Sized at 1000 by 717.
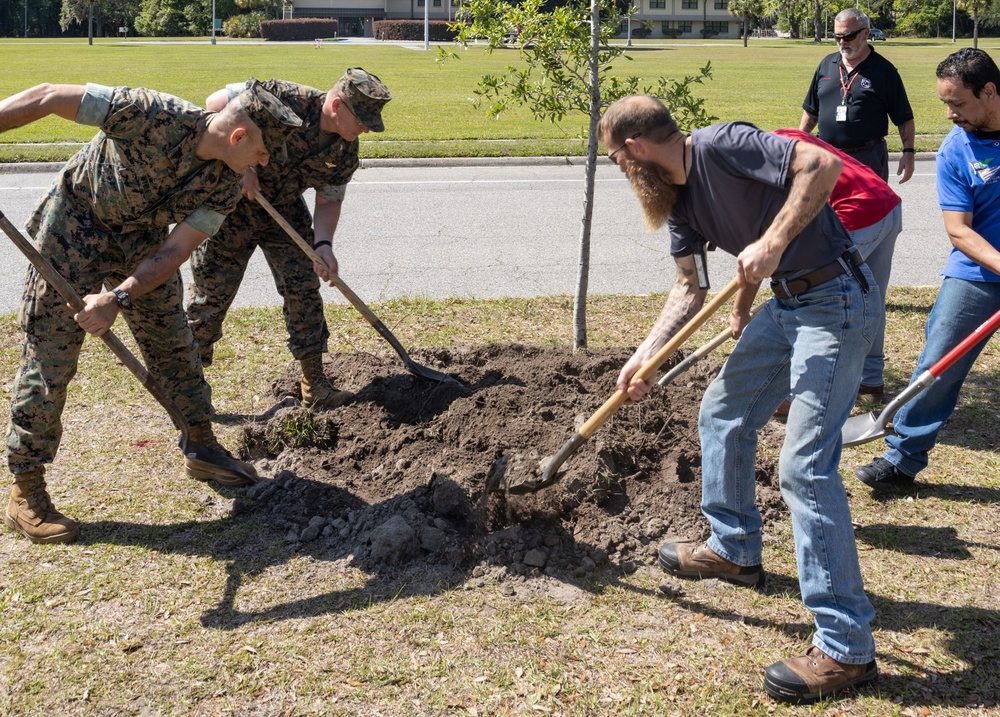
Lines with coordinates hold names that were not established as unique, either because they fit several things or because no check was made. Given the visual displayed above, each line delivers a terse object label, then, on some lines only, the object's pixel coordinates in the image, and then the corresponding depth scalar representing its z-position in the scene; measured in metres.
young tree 5.65
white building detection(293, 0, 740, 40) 72.06
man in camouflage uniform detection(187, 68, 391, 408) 5.00
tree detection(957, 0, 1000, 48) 40.33
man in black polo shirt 6.66
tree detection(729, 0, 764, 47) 63.10
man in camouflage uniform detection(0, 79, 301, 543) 3.88
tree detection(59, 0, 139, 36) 62.88
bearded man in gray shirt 3.13
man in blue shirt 4.23
